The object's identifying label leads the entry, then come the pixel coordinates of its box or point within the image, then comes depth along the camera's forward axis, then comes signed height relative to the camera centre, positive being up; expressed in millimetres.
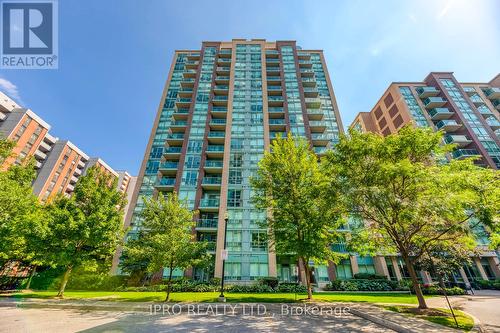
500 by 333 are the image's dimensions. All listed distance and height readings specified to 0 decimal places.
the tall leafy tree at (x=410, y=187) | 9930 +4234
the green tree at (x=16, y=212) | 17334 +5425
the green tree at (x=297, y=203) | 14711 +5029
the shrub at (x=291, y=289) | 21188 -895
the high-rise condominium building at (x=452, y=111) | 40500 +32452
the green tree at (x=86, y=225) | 16812 +3902
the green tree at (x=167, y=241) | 15539 +2604
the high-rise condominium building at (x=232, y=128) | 30094 +24842
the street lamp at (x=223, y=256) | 14317 +1415
